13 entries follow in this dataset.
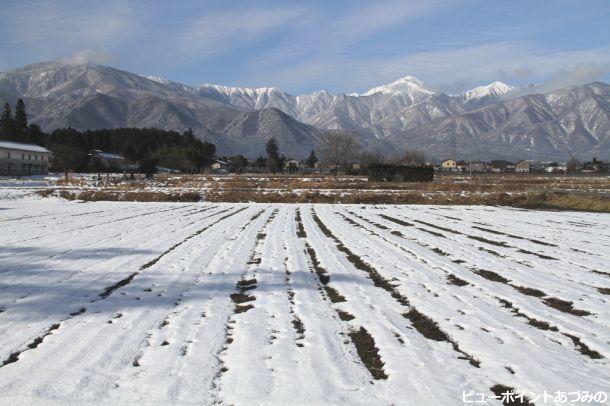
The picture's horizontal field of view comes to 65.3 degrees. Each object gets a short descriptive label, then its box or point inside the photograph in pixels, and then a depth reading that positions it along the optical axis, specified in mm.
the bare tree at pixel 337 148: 127812
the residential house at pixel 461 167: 187000
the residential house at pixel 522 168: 189375
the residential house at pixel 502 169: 188712
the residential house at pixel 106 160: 107281
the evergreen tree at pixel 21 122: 111062
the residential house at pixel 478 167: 182125
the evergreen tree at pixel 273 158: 141875
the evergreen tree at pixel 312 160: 172625
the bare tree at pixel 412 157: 137938
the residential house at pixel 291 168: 146275
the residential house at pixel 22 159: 85312
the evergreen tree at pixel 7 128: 106688
